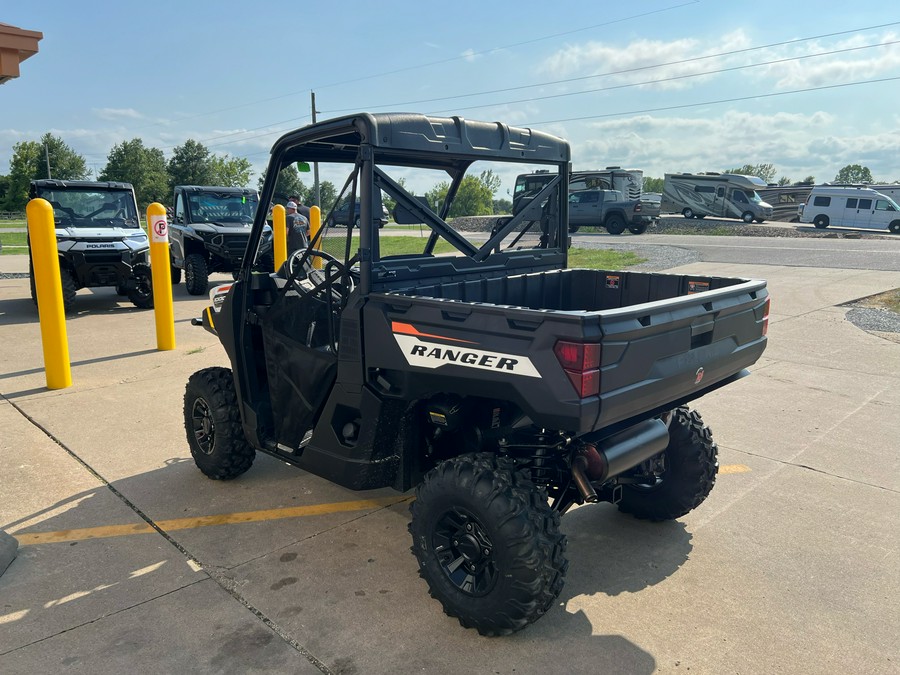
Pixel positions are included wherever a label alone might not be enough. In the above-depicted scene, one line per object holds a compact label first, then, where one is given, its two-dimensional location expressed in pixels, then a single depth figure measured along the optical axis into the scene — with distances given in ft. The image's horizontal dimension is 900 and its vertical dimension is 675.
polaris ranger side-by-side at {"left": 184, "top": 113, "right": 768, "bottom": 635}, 8.69
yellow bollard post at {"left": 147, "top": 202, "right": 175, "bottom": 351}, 24.98
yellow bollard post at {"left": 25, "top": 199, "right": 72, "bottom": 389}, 20.57
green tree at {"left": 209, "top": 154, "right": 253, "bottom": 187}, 249.88
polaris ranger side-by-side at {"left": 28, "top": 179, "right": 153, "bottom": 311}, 33.27
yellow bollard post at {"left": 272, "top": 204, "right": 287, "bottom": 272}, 34.25
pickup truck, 91.09
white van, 92.99
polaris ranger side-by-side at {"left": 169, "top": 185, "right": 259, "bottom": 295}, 41.14
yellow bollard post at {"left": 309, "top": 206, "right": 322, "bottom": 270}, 33.29
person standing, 32.81
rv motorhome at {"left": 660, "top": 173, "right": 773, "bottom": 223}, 103.96
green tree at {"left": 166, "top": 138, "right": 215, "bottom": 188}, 247.29
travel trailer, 94.58
